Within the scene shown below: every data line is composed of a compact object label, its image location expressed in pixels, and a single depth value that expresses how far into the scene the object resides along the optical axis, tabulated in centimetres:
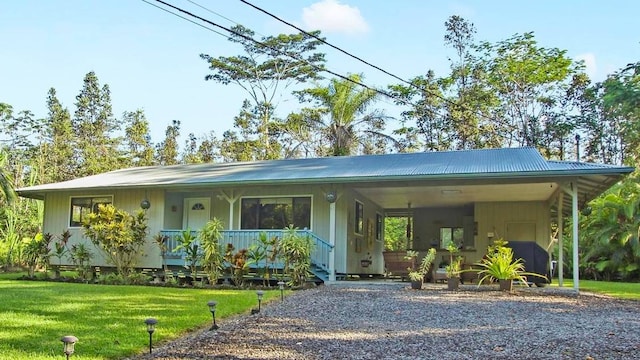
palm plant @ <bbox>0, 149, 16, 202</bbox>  1536
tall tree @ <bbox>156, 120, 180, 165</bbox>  3562
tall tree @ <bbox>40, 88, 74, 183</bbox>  3105
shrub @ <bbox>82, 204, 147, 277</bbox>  1414
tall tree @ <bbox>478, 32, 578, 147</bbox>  2747
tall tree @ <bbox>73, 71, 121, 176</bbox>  3369
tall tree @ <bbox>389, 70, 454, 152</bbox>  2900
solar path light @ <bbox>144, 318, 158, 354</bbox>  528
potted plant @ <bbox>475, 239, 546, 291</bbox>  1085
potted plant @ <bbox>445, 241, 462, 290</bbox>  1148
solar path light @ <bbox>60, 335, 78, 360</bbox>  428
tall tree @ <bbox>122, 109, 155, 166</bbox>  3388
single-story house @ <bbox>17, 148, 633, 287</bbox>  1270
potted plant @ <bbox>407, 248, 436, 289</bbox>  1151
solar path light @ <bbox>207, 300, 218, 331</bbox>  683
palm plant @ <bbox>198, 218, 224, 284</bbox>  1305
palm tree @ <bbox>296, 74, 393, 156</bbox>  2492
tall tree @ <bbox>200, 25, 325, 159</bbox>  3136
